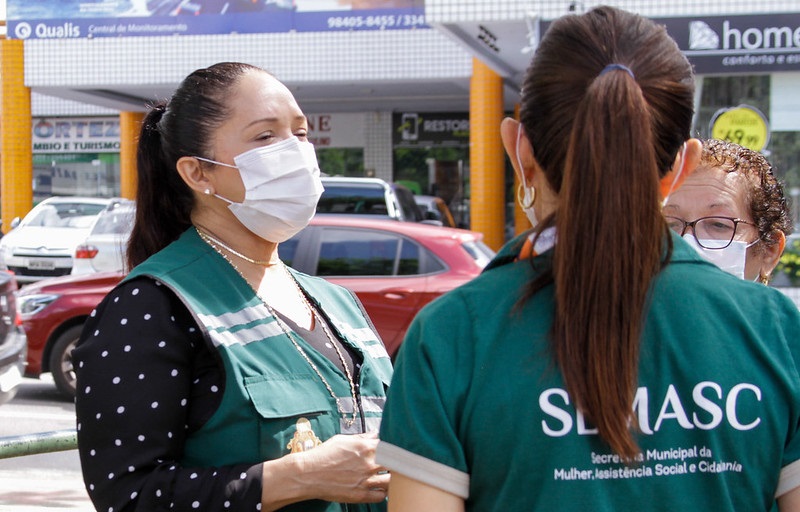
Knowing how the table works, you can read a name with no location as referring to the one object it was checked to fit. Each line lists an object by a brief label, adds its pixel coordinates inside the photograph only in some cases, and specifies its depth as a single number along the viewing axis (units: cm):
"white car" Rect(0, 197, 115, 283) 1568
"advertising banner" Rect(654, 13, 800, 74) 1100
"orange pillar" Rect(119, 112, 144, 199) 2125
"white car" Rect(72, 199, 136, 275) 1248
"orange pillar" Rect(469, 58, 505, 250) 1605
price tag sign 1171
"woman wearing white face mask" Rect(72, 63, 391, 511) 182
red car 745
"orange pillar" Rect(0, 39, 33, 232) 1920
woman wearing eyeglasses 257
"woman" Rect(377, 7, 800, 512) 129
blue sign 1641
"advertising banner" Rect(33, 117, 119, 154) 2555
